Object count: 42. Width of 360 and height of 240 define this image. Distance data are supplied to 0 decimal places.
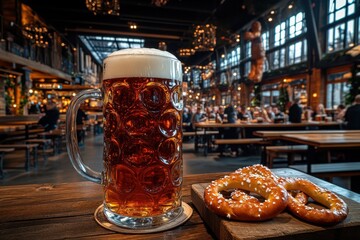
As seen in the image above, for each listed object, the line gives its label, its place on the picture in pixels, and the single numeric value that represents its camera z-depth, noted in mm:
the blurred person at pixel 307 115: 7464
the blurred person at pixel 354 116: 4934
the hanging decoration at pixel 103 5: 3262
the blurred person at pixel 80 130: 8058
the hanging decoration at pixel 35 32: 8766
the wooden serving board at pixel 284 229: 405
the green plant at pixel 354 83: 8406
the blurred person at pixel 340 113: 7418
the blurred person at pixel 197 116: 7906
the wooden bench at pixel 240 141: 5534
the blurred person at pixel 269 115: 7340
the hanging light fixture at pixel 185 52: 7505
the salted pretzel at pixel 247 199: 448
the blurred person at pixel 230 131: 6871
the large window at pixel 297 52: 13516
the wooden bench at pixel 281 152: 4113
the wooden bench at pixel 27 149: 4594
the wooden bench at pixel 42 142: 5602
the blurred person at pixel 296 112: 6270
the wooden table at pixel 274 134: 3726
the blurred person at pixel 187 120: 9171
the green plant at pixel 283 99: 13984
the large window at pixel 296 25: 13148
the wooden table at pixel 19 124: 6414
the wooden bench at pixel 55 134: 6273
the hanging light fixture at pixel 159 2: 3780
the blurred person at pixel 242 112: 9253
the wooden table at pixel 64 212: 491
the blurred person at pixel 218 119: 6672
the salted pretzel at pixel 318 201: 440
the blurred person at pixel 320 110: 8905
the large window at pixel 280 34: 15091
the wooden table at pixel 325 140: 2613
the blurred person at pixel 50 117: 6633
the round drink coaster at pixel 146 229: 502
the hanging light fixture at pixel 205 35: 5297
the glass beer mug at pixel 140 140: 544
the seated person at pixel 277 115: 6580
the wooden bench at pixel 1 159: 4125
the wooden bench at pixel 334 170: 2811
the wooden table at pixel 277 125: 6046
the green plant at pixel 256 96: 17519
